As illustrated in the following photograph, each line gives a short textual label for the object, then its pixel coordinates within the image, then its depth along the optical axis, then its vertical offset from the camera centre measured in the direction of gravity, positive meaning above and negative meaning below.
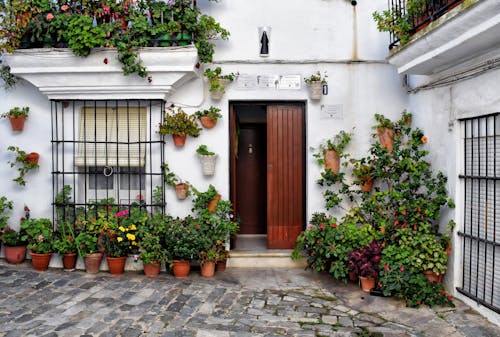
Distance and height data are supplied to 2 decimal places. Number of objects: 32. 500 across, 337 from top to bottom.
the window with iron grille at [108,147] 6.78 +0.23
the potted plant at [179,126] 6.50 +0.54
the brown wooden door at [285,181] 7.01 -0.35
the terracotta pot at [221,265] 6.48 -1.63
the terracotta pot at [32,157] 6.68 +0.07
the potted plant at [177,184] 6.63 -0.37
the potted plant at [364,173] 6.43 -0.20
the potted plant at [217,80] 6.52 +1.27
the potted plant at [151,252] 6.01 -1.32
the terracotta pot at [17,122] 6.65 +0.63
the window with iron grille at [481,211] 4.76 -0.62
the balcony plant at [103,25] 6.04 +1.99
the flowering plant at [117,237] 6.18 -1.14
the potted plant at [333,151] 6.65 +0.15
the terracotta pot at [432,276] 5.35 -1.50
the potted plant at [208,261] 6.12 -1.47
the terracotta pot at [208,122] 6.61 +0.62
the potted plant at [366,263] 5.51 -1.37
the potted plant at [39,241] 6.27 -1.21
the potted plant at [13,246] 6.50 -1.32
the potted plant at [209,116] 6.59 +0.71
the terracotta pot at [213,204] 6.63 -0.69
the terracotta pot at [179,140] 6.62 +0.33
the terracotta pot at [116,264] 6.16 -1.52
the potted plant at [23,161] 6.64 +0.01
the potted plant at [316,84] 6.59 +1.20
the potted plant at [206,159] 6.55 +0.03
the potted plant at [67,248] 6.28 -1.30
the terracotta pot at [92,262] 6.19 -1.49
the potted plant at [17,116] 6.62 +0.72
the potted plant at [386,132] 6.63 +0.45
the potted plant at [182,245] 5.97 -1.21
